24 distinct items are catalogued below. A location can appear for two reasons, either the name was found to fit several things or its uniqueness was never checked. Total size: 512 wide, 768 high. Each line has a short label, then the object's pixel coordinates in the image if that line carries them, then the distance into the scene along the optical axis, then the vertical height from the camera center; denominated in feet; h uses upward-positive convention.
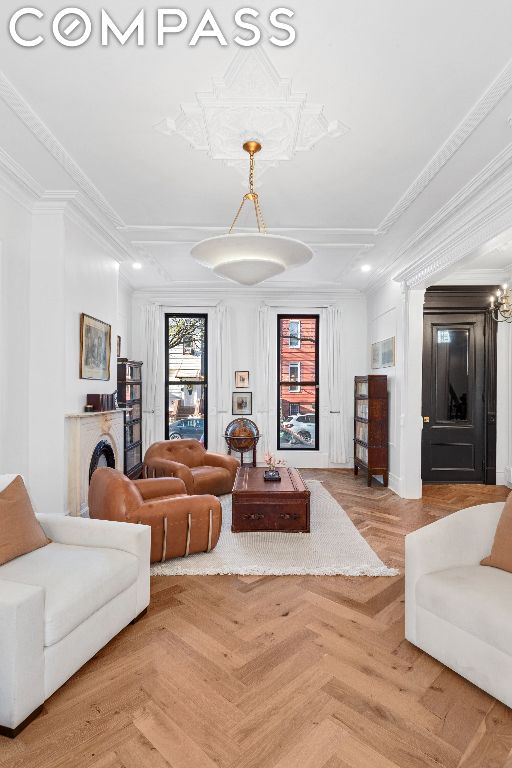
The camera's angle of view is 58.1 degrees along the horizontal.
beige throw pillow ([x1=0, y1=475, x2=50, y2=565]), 8.17 -2.59
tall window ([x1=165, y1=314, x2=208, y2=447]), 27.45 +0.54
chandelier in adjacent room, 18.59 +3.54
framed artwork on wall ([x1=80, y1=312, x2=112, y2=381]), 15.39 +1.32
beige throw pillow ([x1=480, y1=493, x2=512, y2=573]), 8.17 -2.85
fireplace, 14.33 -2.16
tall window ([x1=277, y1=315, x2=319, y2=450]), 27.81 +1.19
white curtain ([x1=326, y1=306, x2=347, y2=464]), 27.12 -0.04
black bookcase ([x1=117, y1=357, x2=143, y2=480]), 20.93 -1.15
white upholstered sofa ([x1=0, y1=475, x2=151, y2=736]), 6.16 -3.42
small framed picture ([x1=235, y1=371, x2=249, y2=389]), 27.17 +0.44
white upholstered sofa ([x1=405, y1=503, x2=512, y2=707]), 6.93 -3.47
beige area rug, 11.71 -4.72
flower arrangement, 16.98 -2.84
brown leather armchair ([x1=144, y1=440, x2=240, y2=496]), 17.69 -3.37
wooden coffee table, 14.76 -4.00
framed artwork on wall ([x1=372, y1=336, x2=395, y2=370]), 22.17 +1.68
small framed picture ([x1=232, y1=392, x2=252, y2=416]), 27.04 -1.09
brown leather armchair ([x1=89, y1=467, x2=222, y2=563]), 11.40 -3.27
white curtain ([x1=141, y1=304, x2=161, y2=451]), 26.45 +1.09
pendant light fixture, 10.34 +3.13
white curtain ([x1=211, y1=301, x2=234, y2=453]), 26.78 +0.89
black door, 22.00 -0.14
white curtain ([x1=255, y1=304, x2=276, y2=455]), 26.96 +0.56
